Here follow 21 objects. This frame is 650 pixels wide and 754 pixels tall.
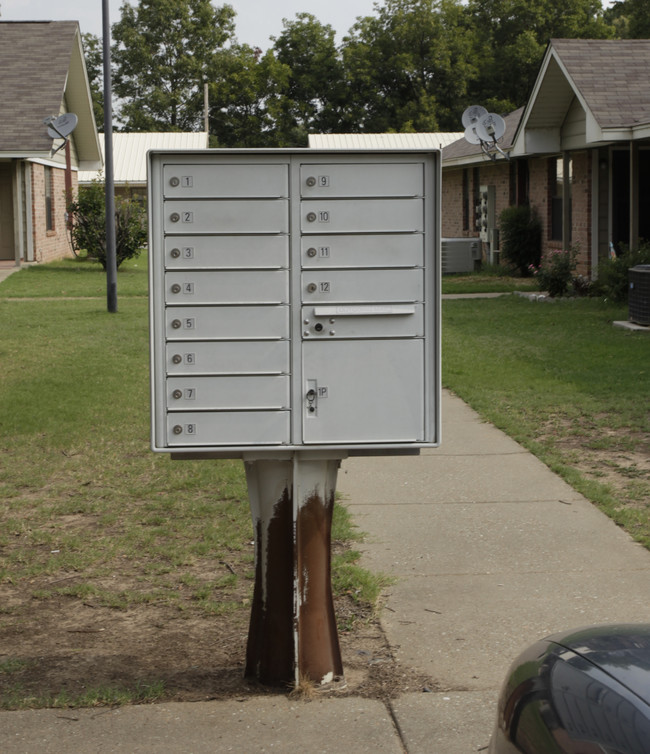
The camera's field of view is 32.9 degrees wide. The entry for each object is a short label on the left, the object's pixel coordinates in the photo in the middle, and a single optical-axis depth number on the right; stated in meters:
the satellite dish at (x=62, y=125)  23.22
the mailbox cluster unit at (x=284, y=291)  3.81
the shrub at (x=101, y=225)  24.17
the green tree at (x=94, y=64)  60.81
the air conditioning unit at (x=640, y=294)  14.02
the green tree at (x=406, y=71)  57.78
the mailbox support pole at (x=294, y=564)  3.96
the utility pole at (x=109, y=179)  16.59
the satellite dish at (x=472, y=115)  23.11
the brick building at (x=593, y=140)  17.52
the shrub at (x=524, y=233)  23.61
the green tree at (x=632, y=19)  54.41
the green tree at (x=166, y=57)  62.69
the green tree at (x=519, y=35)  57.31
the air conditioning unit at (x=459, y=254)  26.62
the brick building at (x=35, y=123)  24.28
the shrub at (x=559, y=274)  18.55
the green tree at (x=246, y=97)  58.94
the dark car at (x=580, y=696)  2.19
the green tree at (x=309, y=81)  58.81
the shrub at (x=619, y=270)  16.47
